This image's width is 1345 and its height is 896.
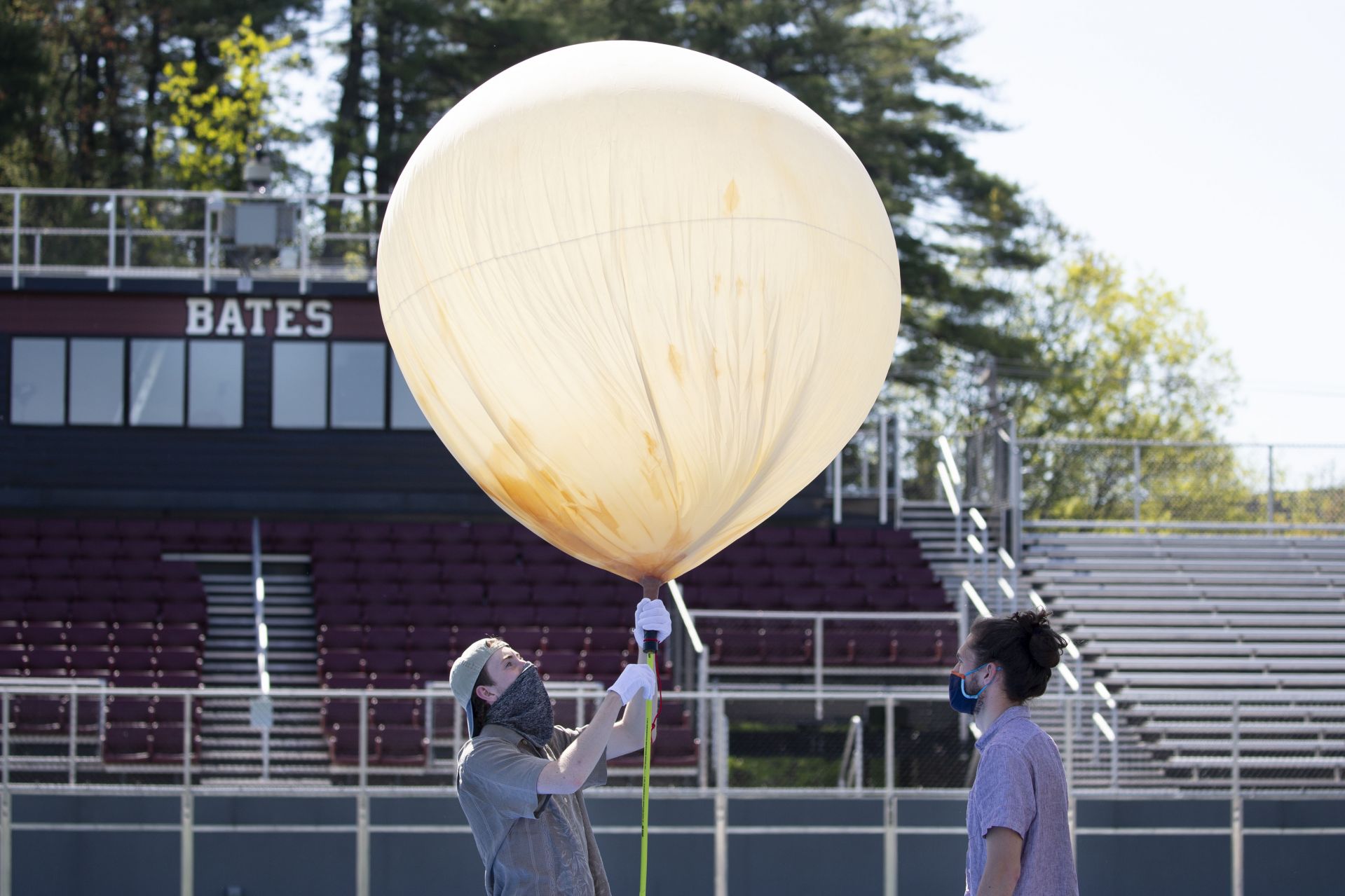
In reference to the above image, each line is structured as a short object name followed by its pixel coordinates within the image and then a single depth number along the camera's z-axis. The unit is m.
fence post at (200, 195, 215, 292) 21.06
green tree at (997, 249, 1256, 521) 40.22
